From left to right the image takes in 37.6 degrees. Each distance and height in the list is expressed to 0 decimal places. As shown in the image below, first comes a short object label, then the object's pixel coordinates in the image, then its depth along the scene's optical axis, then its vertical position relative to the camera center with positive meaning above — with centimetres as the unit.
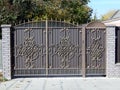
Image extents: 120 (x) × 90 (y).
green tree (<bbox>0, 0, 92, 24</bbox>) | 1175 +267
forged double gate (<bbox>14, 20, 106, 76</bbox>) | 743 -17
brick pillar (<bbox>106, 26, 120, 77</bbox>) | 741 -31
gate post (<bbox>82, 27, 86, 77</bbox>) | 742 -27
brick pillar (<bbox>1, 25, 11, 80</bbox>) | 727 -45
